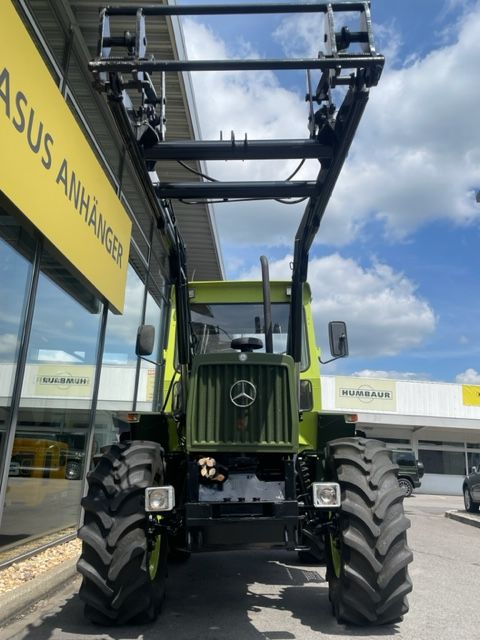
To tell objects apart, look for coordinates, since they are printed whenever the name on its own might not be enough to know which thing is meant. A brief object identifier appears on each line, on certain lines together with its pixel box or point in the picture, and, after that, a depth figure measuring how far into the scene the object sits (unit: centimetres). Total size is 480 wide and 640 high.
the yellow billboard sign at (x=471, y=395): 2867
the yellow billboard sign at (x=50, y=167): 474
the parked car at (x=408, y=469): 2184
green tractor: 385
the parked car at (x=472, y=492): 1622
